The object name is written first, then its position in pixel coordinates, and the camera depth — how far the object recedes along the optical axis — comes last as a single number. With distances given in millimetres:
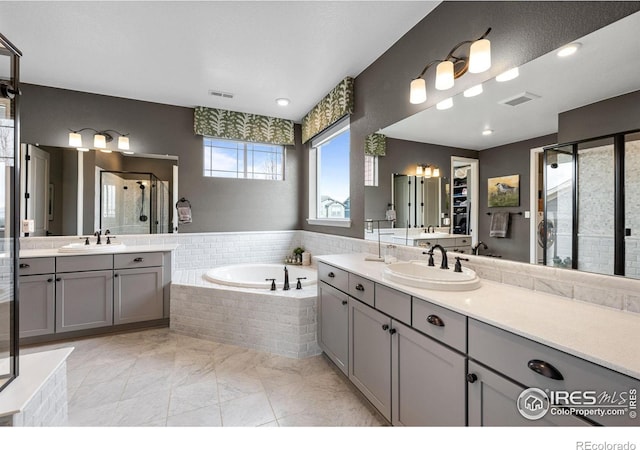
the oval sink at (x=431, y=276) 1422
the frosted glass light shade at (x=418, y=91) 1962
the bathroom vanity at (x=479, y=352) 831
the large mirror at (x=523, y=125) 1182
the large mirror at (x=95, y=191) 3109
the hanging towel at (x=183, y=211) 3701
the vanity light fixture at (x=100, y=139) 3250
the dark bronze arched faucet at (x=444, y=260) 1811
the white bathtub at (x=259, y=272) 3588
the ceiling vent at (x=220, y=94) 3308
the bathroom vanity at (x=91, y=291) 2682
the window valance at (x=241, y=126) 3732
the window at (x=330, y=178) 3408
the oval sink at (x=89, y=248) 2885
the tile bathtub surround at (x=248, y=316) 2557
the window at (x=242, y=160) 3949
